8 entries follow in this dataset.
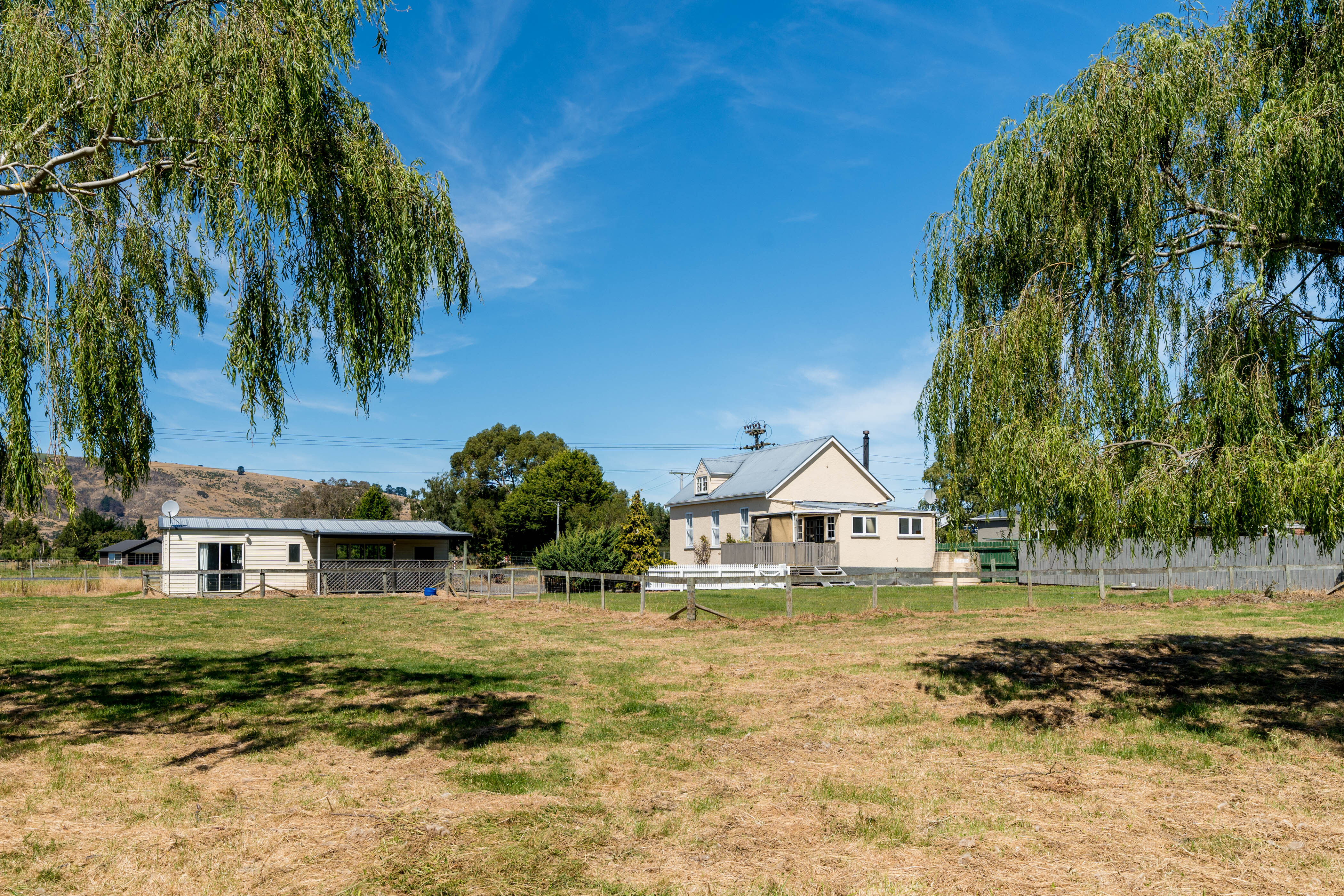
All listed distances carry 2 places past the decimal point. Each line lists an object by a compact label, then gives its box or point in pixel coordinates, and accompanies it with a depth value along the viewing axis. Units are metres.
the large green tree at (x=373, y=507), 60.03
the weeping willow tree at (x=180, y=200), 7.37
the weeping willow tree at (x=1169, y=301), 7.77
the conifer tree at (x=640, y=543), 40.88
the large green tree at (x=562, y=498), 59.94
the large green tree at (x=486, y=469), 68.06
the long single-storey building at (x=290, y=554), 36.22
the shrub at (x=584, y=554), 35.19
